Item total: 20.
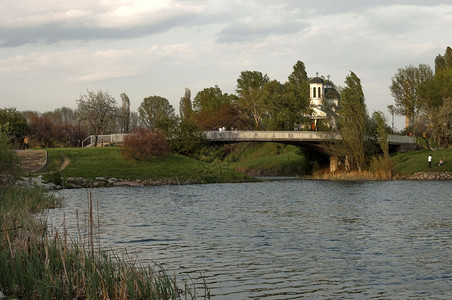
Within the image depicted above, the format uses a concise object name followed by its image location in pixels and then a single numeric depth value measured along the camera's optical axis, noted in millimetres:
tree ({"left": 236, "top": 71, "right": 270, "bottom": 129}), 140250
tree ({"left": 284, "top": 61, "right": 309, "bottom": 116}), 128875
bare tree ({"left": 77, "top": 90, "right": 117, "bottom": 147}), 104625
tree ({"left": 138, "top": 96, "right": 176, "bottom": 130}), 190650
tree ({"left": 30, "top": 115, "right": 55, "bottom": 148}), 108694
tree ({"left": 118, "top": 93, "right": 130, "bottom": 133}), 153375
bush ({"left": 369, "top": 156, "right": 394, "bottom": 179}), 83875
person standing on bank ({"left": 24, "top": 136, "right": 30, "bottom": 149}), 90825
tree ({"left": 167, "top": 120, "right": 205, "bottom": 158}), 96069
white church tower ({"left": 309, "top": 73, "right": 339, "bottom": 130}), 132750
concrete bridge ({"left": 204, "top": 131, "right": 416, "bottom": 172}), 90875
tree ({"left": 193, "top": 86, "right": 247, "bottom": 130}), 147500
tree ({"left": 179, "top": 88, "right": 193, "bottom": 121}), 168125
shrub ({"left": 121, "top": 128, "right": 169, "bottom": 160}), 87062
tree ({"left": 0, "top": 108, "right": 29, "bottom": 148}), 97875
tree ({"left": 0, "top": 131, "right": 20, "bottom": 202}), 36312
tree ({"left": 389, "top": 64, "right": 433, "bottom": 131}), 146125
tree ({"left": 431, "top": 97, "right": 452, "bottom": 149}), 102312
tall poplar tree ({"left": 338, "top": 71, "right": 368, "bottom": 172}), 86750
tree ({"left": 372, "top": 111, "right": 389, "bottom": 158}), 86562
